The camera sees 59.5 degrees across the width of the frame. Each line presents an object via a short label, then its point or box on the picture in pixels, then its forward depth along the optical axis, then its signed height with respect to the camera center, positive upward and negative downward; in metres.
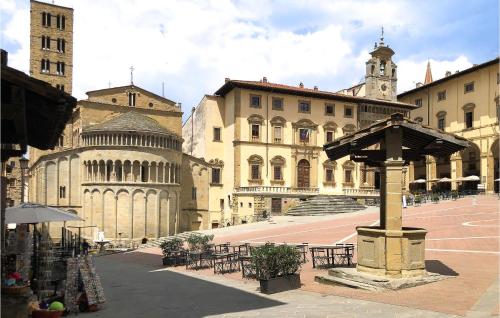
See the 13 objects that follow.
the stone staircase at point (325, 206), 47.86 -3.65
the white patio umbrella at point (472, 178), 49.97 -0.58
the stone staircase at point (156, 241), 41.46 -6.70
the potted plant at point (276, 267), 12.46 -2.73
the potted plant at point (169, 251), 21.98 -3.92
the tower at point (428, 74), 100.36 +22.85
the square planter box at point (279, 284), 12.36 -3.18
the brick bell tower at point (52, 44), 66.88 +20.40
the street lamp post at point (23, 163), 21.86 +0.56
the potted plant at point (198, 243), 22.53 -3.57
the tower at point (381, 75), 62.22 +14.03
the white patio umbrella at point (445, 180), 54.14 -0.85
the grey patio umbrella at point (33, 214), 14.63 -1.39
